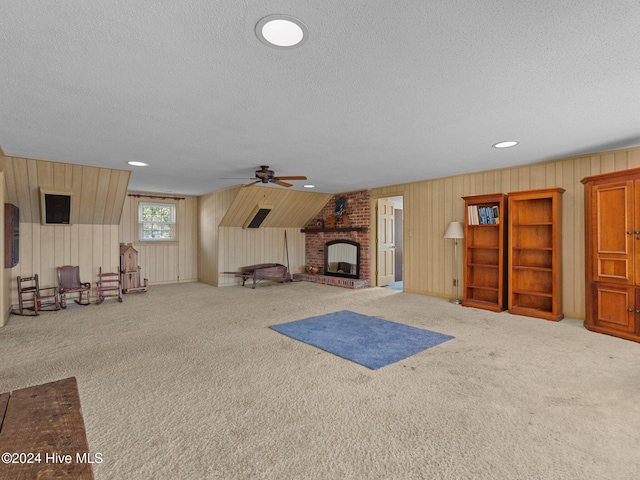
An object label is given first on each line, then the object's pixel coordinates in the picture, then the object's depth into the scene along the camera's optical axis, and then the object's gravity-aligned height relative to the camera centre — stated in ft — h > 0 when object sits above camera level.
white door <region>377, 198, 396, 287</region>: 23.56 +0.02
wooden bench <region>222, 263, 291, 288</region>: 24.02 -2.21
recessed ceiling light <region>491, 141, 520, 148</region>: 12.04 +3.74
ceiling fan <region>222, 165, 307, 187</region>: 15.15 +3.28
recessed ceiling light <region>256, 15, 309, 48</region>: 5.15 +3.59
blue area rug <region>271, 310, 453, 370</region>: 10.07 -3.44
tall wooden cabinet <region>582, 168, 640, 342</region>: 11.48 -0.42
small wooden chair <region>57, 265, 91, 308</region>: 17.19 -2.14
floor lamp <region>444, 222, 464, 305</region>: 17.38 +0.43
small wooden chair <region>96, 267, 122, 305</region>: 18.39 -2.48
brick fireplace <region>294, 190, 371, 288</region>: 23.39 +0.76
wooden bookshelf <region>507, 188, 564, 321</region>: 14.16 -0.51
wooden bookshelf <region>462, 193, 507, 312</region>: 15.78 -0.49
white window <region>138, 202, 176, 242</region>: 24.41 +1.76
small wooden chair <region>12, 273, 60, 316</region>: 15.67 -2.66
